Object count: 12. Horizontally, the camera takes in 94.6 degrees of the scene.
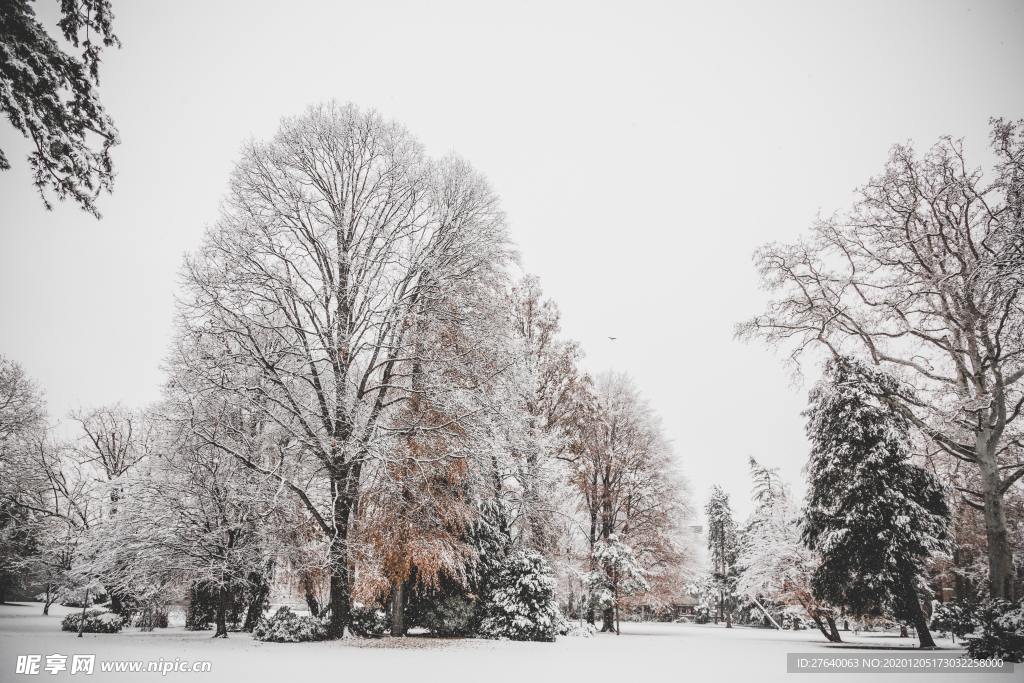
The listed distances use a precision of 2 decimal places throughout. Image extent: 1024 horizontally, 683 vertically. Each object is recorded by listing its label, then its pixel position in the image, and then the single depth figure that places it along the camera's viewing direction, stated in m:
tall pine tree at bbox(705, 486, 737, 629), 49.53
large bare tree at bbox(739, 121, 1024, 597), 12.25
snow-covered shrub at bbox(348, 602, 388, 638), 14.75
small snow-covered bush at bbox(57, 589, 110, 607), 18.64
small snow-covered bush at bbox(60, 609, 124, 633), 17.42
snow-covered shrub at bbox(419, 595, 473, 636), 15.41
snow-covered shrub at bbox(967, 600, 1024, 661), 10.43
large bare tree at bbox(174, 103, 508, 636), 12.14
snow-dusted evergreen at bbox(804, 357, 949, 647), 15.27
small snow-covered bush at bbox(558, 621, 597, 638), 18.46
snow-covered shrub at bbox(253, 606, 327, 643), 13.04
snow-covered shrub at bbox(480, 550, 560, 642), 15.39
